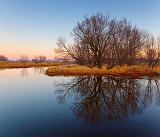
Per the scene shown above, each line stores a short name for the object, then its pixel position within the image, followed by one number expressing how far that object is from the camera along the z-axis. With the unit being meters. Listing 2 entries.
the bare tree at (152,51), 23.68
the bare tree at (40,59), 59.80
